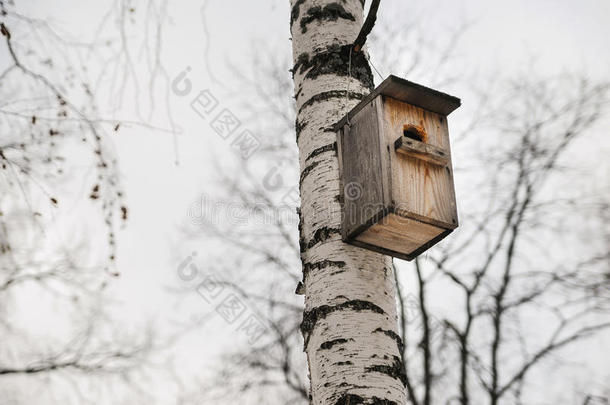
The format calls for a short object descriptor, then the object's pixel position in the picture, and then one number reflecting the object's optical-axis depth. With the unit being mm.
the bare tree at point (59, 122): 5023
